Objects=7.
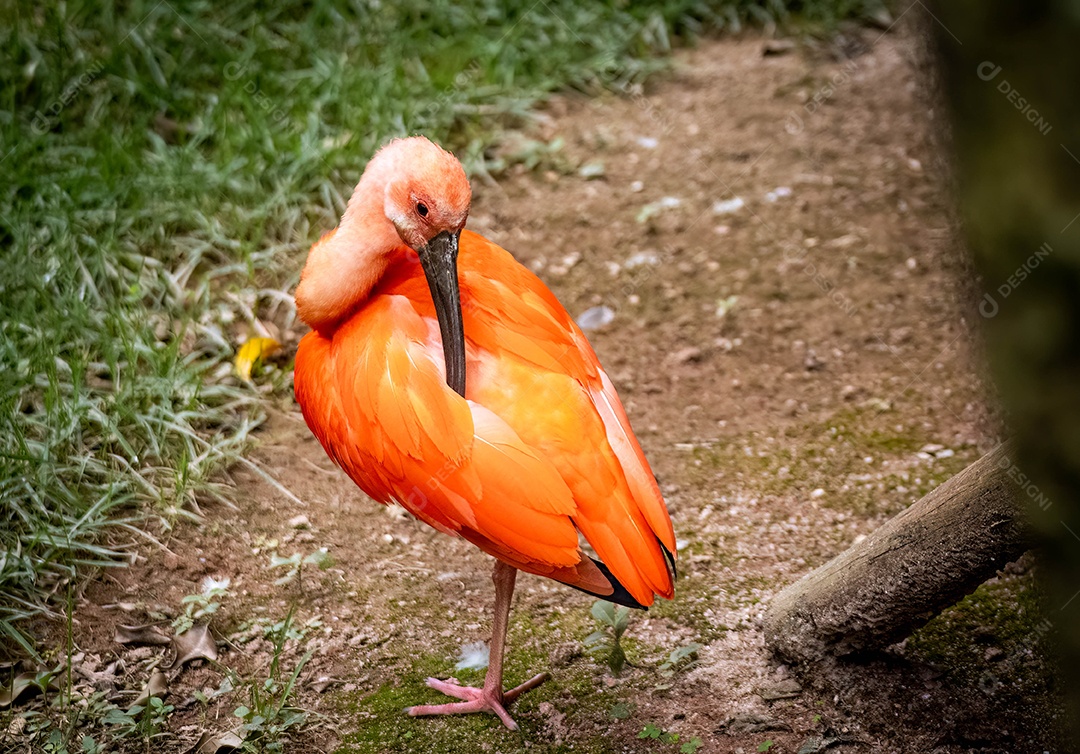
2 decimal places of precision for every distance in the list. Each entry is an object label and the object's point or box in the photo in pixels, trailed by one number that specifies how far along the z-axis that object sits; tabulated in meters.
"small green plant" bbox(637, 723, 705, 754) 5.24
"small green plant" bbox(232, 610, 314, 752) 5.40
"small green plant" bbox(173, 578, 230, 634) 6.12
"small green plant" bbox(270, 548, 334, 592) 6.53
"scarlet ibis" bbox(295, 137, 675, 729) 4.89
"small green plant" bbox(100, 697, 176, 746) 5.41
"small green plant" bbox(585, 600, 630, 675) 5.54
